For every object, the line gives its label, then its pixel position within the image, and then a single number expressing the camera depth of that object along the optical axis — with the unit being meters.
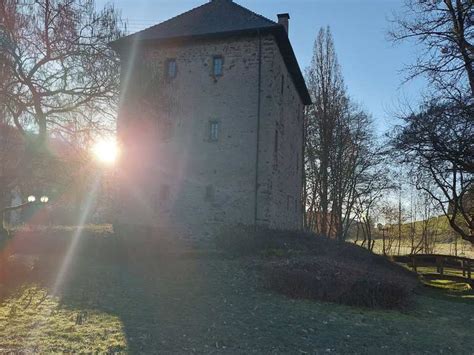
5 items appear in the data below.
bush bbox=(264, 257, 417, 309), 9.06
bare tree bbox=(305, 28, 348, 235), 29.23
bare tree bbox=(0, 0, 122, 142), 10.78
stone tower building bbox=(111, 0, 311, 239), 18.11
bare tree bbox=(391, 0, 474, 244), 10.41
